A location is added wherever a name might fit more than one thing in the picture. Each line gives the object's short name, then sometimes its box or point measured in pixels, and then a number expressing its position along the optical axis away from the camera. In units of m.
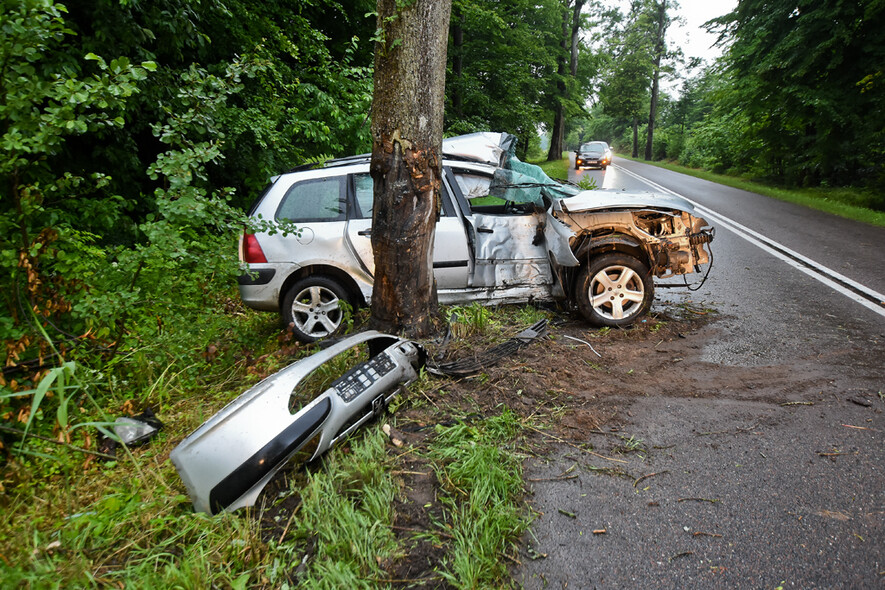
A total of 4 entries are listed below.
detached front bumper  2.24
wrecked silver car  4.45
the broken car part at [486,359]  3.42
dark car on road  24.33
